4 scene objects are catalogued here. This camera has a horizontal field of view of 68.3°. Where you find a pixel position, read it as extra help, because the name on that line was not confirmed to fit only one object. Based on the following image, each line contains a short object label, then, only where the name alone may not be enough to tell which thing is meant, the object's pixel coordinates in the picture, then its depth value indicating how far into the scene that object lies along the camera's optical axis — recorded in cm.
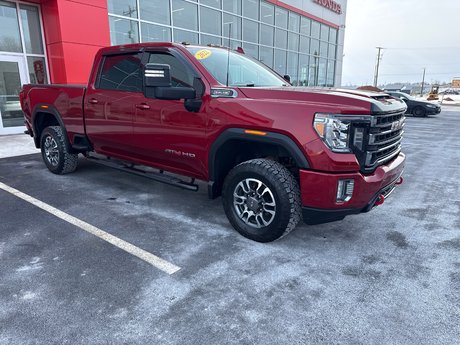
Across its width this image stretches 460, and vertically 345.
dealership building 1028
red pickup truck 294
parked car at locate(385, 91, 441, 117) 1930
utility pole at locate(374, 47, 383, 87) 6660
